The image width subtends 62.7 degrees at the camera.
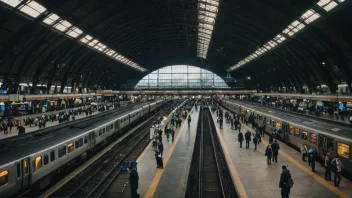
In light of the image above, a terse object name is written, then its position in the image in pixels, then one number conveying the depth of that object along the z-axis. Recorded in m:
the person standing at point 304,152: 16.83
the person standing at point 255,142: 20.35
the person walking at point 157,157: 15.84
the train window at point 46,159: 13.52
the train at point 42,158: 10.94
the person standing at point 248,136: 20.73
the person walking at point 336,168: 12.04
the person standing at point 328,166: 12.84
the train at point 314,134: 13.78
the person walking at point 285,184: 10.51
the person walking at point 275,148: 16.36
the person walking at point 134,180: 10.96
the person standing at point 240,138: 21.16
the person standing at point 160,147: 17.08
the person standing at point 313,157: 14.52
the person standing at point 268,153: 15.90
